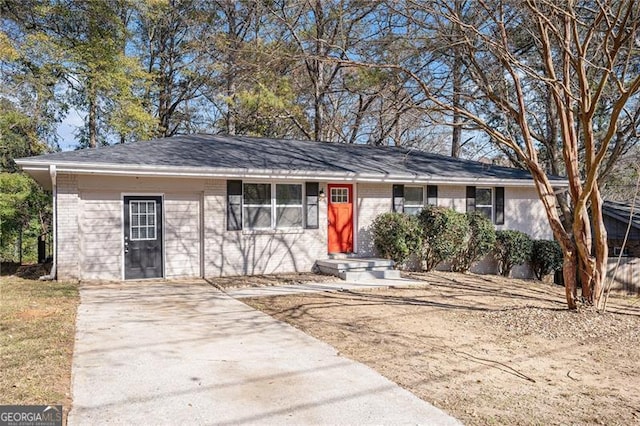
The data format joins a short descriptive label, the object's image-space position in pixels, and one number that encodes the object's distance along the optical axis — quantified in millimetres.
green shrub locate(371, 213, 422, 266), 12469
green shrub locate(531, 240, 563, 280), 14234
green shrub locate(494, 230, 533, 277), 13938
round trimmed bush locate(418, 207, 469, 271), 12805
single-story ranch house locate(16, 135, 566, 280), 10273
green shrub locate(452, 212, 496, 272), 13352
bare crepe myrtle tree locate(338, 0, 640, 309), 7167
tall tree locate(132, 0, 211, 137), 20969
